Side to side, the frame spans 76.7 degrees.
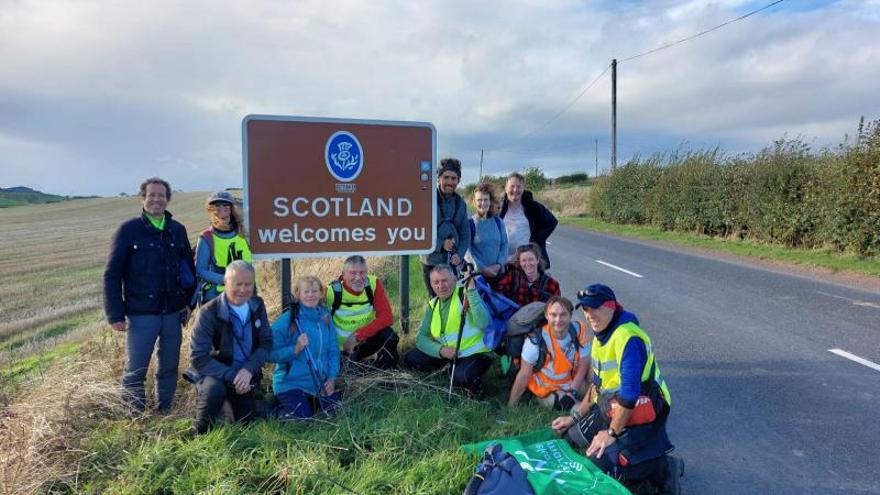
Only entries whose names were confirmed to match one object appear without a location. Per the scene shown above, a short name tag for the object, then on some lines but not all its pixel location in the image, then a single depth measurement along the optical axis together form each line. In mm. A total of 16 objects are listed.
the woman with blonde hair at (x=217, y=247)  4496
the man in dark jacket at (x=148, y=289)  4012
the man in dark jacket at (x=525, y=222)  6004
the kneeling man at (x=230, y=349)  3707
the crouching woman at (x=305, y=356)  4066
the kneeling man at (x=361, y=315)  4816
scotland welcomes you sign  4938
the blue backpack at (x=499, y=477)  2668
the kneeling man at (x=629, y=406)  3135
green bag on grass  2824
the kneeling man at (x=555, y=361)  4152
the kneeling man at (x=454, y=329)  4570
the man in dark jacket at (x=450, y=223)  5520
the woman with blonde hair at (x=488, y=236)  5574
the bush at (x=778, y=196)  11570
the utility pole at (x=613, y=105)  28662
